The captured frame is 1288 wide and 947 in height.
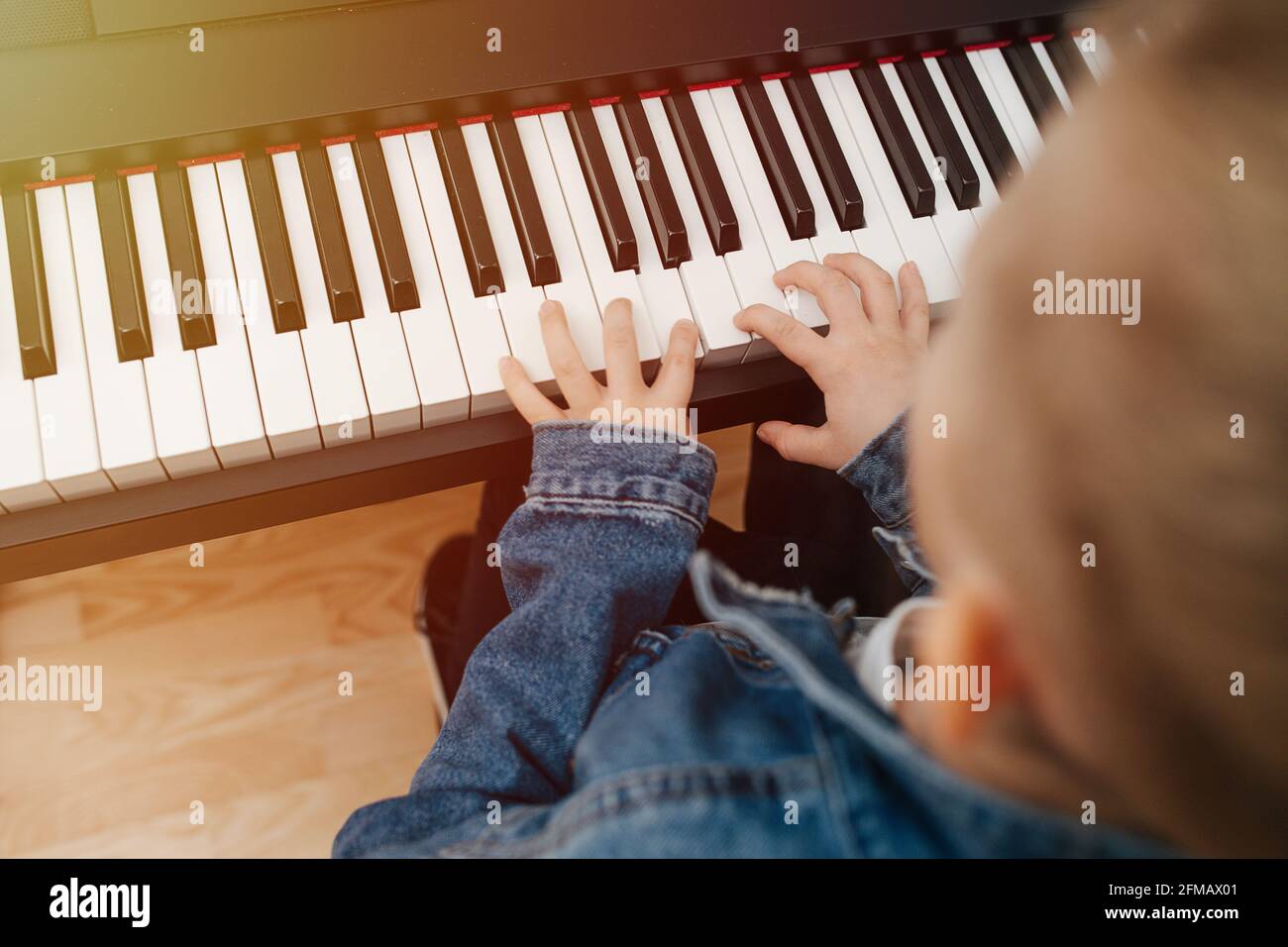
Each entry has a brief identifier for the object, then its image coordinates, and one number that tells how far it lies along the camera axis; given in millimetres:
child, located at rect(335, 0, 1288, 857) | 448
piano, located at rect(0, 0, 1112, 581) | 827
